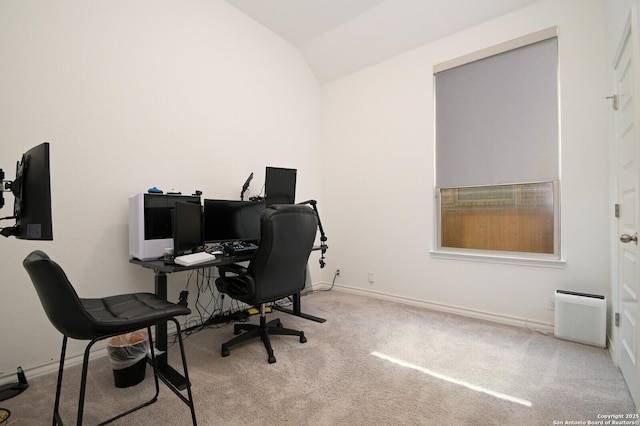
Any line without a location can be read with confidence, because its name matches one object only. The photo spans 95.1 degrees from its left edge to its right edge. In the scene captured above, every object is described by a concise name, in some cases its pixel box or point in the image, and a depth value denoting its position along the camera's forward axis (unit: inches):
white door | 63.7
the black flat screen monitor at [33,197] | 51.6
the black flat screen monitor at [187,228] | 85.0
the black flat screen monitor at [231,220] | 108.3
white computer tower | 91.0
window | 109.3
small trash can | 74.1
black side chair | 45.3
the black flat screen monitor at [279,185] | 131.0
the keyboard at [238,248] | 99.9
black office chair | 83.5
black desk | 76.9
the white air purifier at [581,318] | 92.5
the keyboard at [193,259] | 79.7
